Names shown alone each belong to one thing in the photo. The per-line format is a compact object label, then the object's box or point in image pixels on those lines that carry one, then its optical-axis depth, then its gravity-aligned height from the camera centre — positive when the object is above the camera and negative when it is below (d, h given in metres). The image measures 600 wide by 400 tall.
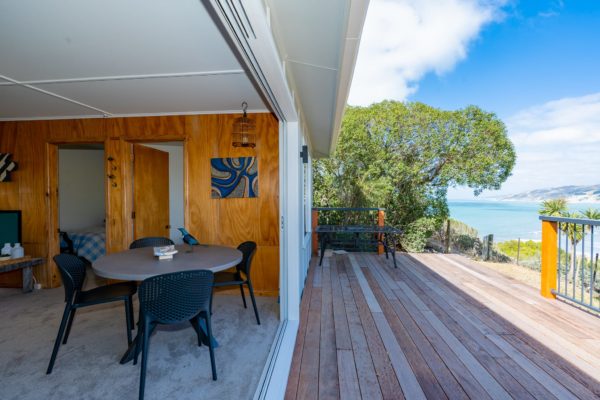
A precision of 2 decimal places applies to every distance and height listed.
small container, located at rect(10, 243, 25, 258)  3.42 -0.72
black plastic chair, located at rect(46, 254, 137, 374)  1.91 -0.76
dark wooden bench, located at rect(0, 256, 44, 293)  3.23 -0.87
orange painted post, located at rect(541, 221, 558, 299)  3.09 -0.73
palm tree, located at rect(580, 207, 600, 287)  6.24 -0.46
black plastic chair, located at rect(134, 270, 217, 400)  1.59 -0.63
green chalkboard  3.60 -0.44
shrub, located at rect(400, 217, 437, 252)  8.52 -1.19
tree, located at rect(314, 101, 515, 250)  8.39 +1.06
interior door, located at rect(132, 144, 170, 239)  3.65 +0.02
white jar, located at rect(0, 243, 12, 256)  3.40 -0.70
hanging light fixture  2.80 +0.64
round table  1.79 -0.51
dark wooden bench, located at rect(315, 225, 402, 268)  4.84 -0.65
